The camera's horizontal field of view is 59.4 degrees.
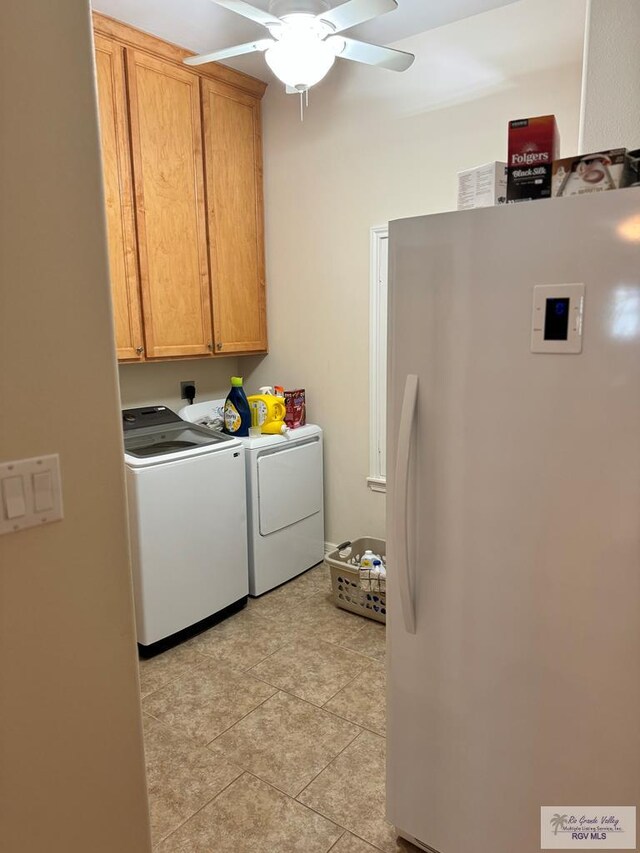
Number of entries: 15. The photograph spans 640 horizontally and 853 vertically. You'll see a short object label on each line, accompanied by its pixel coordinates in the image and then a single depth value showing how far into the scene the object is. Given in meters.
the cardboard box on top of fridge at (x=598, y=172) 1.18
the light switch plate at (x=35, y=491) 0.90
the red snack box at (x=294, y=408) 3.29
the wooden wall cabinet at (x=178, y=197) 2.58
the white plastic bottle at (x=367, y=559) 2.92
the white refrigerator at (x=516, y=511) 1.12
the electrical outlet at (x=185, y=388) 3.34
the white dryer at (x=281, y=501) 2.95
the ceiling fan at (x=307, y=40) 1.85
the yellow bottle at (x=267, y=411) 3.10
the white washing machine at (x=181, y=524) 2.42
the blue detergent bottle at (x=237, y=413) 3.05
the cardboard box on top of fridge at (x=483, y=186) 1.35
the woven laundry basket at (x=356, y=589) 2.78
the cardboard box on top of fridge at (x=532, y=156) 1.28
